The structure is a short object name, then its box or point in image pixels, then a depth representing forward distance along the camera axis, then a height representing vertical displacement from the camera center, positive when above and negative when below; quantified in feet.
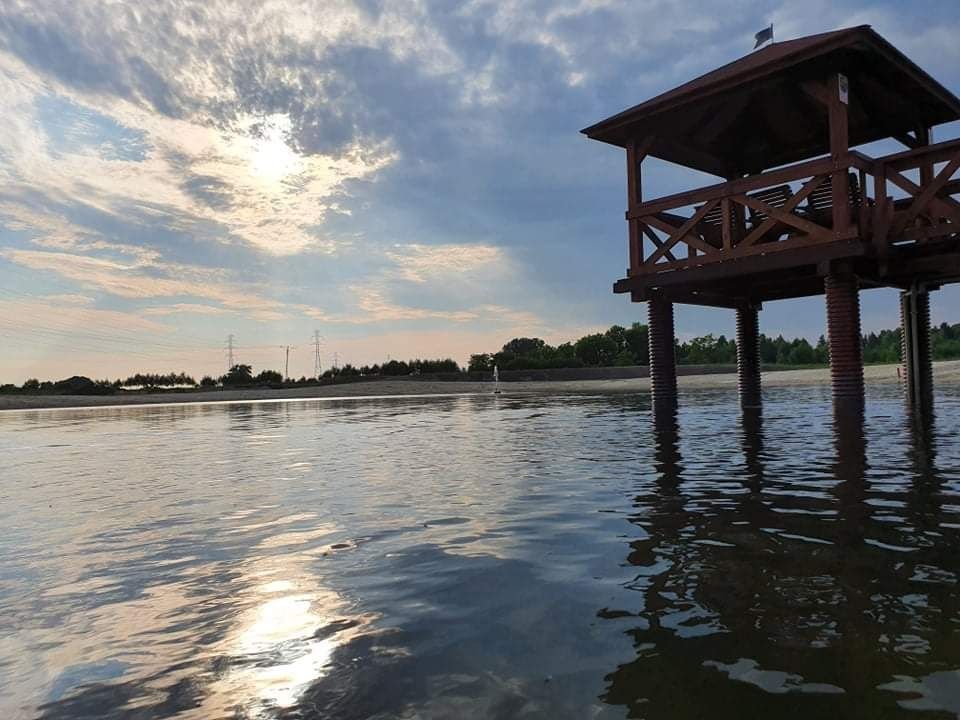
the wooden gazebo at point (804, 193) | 39.11 +11.74
